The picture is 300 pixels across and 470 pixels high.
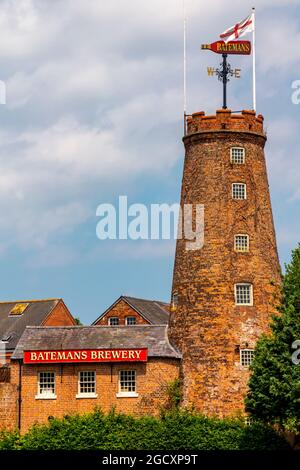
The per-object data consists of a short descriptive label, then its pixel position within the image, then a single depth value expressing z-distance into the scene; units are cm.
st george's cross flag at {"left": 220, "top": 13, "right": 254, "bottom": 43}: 6412
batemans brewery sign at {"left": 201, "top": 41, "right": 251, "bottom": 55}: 6462
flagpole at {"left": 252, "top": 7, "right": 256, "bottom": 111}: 6620
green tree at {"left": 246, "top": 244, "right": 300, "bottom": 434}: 5241
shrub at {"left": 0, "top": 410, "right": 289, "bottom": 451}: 5806
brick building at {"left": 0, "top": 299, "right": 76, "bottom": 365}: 8094
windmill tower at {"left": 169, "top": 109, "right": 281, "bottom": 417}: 6256
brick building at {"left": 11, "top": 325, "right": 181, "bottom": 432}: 6266
